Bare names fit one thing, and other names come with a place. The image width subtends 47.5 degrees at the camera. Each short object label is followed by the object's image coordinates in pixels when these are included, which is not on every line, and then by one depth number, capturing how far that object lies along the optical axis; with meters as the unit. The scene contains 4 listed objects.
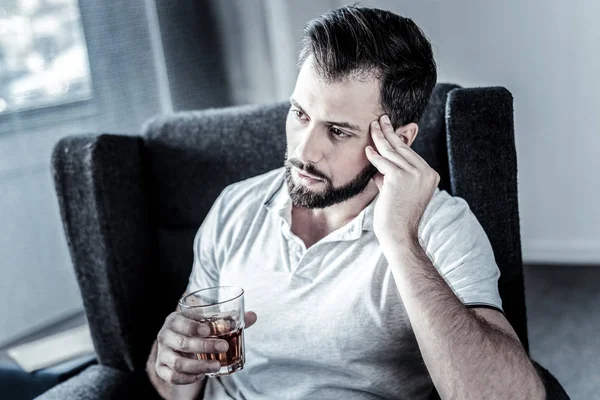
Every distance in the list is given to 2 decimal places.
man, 1.19
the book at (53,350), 1.67
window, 2.11
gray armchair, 1.37
